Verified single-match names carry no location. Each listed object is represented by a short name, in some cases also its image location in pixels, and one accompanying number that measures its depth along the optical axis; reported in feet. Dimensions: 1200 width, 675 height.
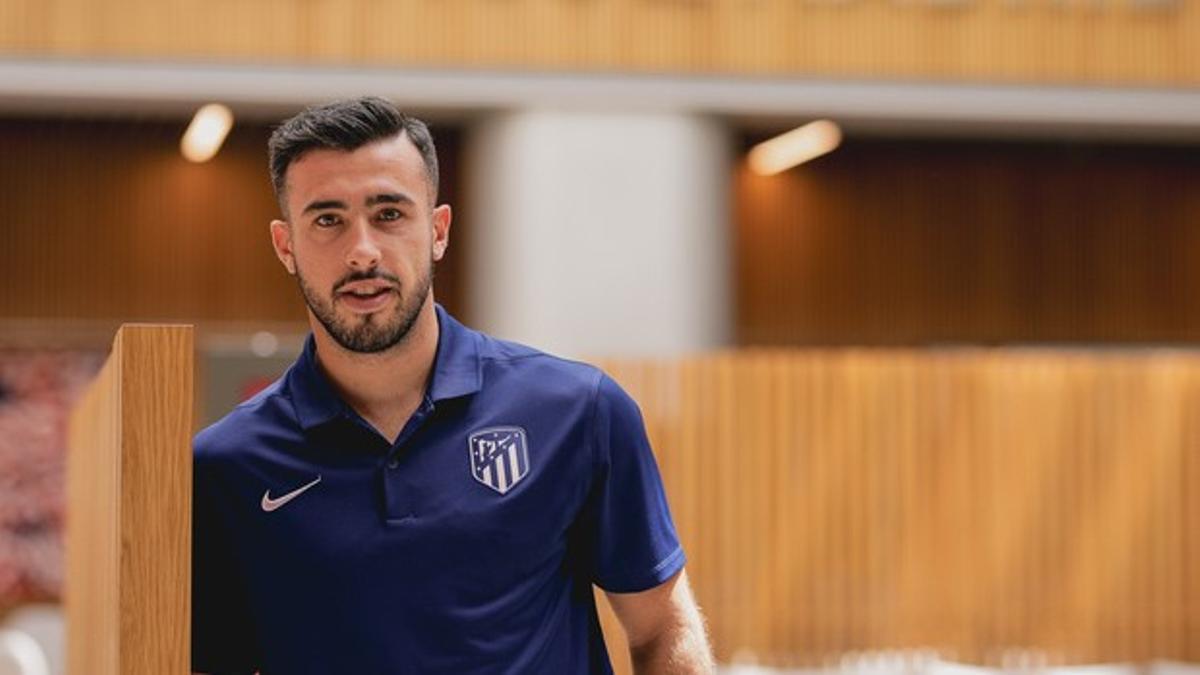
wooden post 7.43
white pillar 38.70
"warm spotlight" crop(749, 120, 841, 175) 43.16
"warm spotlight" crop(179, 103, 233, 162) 40.45
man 7.66
